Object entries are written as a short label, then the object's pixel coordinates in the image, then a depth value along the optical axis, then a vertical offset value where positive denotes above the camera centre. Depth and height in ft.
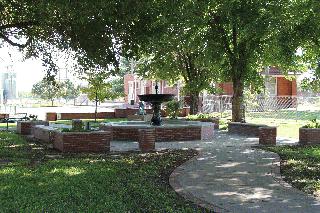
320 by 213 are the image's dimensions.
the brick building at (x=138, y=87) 165.07 +8.00
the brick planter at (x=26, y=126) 65.05 -2.68
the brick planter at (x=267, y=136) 52.08 -3.05
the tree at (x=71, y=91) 252.09 +8.55
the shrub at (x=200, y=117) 78.05 -1.56
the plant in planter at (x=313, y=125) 53.96 -1.90
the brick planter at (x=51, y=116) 100.53 -1.97
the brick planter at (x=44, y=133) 50.98 -3.05
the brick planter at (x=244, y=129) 62.57 -2.80
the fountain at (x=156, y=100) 61.21 +0.97
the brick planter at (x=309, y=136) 52.37 -3.05
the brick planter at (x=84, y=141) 44.57 -3.24
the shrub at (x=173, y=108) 79.87 -0.08
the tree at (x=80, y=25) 37.50 +7.51
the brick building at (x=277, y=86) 137.28 +6.63
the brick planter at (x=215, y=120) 76.07 -1.98
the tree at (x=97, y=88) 85.20 +3.49
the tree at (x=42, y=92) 211.41 +7.79
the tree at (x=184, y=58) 60.88 +9.13
